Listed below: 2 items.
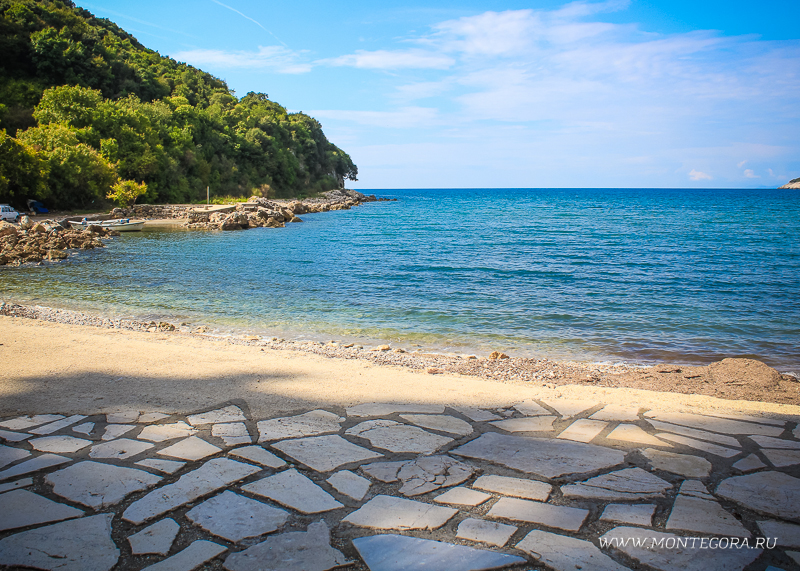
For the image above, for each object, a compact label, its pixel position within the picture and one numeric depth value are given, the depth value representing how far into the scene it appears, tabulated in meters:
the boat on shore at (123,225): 31.79
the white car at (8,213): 26.02
